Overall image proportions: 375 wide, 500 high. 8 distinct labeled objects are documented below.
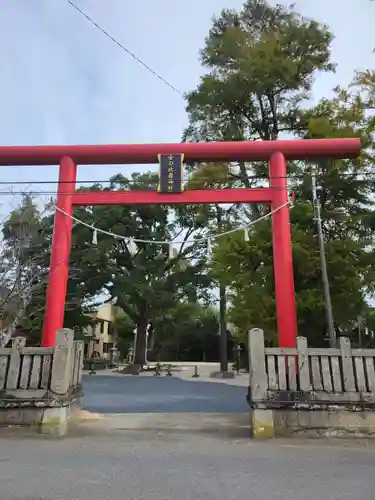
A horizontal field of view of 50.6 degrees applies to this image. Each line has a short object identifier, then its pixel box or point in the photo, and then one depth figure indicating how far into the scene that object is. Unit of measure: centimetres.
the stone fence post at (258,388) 628
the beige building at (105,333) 4000
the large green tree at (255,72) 1337
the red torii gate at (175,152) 834
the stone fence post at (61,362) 655
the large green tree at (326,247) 1142
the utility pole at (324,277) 984
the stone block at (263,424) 626
